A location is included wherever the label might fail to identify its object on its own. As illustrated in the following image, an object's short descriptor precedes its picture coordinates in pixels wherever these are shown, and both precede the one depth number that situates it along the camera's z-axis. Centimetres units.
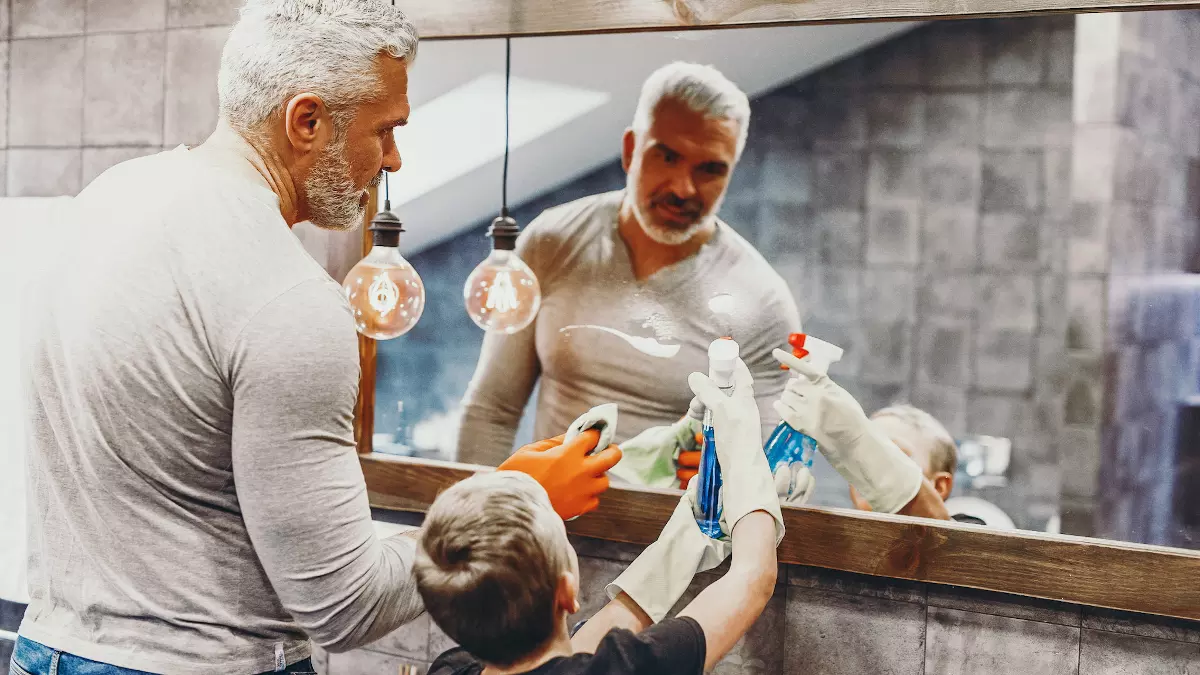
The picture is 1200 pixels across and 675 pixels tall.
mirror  163
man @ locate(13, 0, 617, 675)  108
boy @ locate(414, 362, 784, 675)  113
